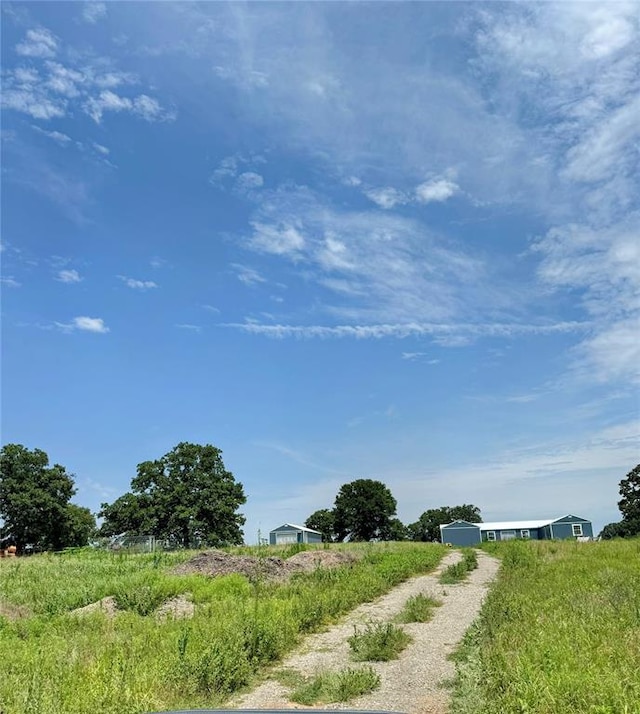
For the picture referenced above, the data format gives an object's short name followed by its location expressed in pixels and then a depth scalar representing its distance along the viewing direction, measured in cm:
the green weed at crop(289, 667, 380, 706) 748
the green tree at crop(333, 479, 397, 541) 9800
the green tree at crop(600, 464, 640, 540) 7794
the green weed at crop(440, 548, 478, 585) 2002
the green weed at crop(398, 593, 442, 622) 1255
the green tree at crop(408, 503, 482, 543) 11862
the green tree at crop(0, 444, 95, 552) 6100
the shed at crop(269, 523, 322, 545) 7881
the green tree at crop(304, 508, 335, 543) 10306
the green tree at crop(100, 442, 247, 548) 5997
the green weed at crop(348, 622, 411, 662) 941
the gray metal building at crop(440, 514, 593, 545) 7612
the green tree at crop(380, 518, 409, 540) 9856
